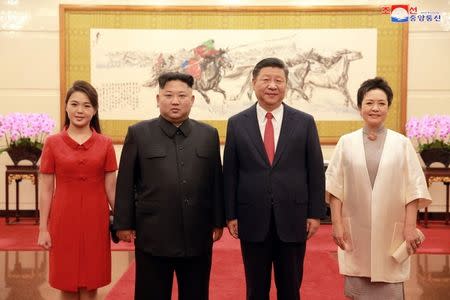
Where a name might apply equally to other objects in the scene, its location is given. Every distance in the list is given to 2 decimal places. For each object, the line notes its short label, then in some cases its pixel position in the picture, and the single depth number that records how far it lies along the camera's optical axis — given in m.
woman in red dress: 2.38
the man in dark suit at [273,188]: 2.27
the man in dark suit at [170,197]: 2.18
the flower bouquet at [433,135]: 5.55
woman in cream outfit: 2.35
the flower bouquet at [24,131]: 5.56
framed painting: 5.99
